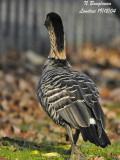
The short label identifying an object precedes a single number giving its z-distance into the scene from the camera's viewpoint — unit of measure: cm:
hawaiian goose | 889
